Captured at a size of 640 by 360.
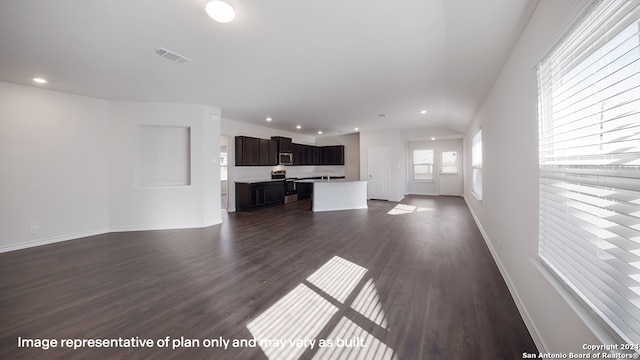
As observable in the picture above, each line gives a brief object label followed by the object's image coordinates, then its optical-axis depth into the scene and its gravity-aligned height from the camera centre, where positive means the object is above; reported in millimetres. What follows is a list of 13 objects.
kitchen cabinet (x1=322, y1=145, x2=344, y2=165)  10125 +996
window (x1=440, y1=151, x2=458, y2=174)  9898 +648
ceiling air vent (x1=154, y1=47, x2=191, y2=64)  2803 +1543
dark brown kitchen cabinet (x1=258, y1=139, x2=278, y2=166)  7570 +848
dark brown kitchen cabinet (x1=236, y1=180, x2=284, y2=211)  6902 -518
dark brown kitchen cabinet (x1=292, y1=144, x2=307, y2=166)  8945 +893
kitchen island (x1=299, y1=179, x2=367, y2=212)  6914 -530
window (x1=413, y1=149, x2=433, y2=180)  10367 +591
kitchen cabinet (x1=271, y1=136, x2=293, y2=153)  8164 +1234
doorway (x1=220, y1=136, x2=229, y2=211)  10577 +362
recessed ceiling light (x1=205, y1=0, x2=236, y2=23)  1951 +1460
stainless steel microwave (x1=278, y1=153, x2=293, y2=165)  8250 +702
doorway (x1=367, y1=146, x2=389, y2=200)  8859 +210
